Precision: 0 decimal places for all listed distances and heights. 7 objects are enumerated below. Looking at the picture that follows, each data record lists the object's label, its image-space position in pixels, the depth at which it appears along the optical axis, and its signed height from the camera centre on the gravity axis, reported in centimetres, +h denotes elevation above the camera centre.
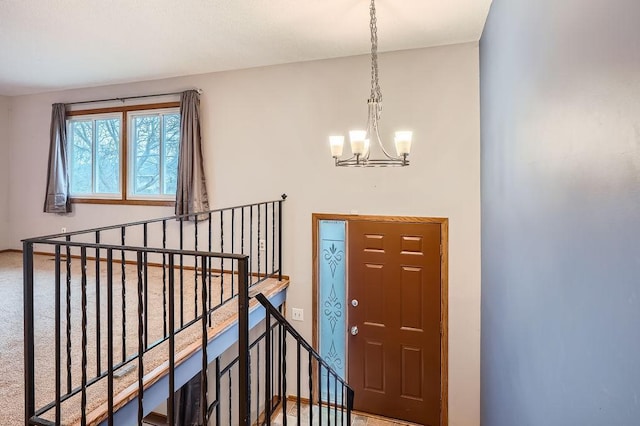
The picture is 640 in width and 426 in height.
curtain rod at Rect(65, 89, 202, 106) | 469 +153
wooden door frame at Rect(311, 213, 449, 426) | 374 -95
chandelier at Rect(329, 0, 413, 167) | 244 +48
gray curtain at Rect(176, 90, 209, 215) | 445 +61
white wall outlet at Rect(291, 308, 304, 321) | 426 -117
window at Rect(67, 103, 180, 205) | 483 +81
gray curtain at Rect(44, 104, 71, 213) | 519 +69
